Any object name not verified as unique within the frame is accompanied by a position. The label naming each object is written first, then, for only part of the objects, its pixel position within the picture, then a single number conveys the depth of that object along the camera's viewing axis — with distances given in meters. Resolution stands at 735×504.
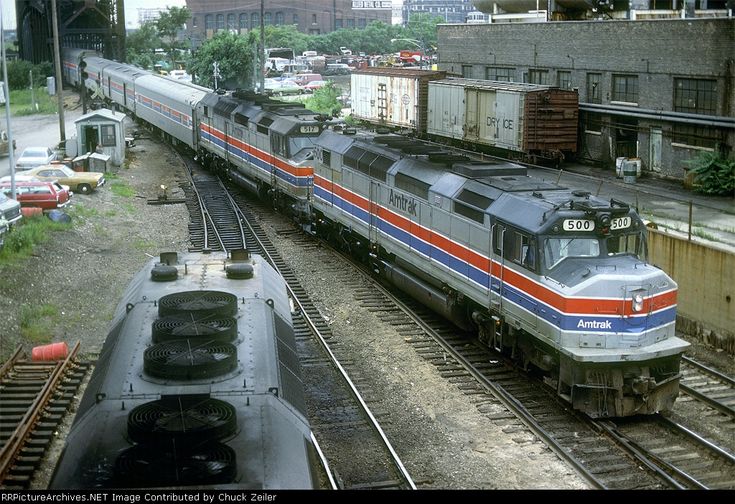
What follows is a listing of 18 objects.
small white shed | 44.53
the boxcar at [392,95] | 52.41
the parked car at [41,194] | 33.59
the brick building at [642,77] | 35.69
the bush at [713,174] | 33.38
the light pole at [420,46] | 97.74
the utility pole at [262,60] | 53.38
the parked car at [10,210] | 29.27
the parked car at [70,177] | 37.72
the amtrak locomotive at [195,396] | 7.09
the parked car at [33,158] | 42.94
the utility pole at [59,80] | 42.35
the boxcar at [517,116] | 41.72
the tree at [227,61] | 78.06
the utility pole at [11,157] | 31.50
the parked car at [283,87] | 82.44
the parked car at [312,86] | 85.22
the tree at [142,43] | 98.62
